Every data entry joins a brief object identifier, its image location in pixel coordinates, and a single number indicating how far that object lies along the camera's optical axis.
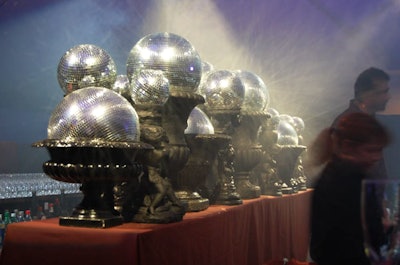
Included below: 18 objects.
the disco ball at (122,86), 2.58
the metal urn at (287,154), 4.35
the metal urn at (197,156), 2.82
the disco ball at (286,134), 4.49
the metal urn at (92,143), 1.94
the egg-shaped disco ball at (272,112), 4.32
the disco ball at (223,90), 3.20
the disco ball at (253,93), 3.69
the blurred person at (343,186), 1.36
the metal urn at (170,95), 2.35
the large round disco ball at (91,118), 1.94
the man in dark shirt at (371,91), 1.99
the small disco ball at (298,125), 5.24
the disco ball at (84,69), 2.38
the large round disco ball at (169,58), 2.57
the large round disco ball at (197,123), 2.93
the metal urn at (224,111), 3.18
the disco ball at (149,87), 2.30
